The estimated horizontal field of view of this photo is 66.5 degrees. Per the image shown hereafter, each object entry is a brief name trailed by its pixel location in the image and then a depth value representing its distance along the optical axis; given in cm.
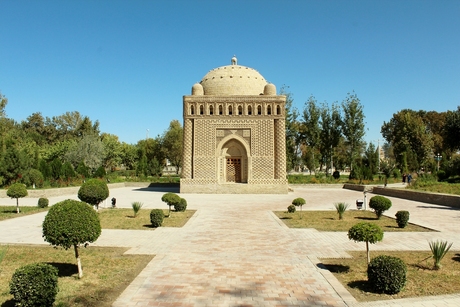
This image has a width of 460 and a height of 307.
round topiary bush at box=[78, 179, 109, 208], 1267
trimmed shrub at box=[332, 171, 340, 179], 3694
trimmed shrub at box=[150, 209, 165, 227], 1142
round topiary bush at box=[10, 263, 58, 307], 458
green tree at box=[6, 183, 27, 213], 1476
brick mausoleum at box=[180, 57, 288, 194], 2536
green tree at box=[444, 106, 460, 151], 3550
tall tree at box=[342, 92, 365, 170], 3831
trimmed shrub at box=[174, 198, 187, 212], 1455
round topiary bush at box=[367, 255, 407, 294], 546
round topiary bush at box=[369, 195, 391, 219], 1291
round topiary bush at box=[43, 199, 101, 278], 584
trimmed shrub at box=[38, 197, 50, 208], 1602
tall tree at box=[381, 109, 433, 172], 4238
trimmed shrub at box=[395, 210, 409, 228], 1104
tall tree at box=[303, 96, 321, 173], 3956
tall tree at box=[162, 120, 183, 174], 5131
